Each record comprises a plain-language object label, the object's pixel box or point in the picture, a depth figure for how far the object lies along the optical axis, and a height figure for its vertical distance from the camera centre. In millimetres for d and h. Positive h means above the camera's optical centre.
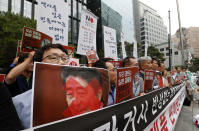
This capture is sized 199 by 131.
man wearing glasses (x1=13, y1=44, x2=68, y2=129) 1417 +137
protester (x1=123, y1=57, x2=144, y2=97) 1682 -171
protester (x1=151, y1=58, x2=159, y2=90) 2469 -311
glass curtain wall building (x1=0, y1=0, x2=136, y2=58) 14898 +10398
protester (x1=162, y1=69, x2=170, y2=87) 3320 -291
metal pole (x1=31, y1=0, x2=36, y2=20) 15805 +6450
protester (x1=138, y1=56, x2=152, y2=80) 3011 +75
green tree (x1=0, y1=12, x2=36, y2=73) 9703 +2370
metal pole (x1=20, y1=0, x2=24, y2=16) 14859 +6288
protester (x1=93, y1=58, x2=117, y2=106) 1942 -16
